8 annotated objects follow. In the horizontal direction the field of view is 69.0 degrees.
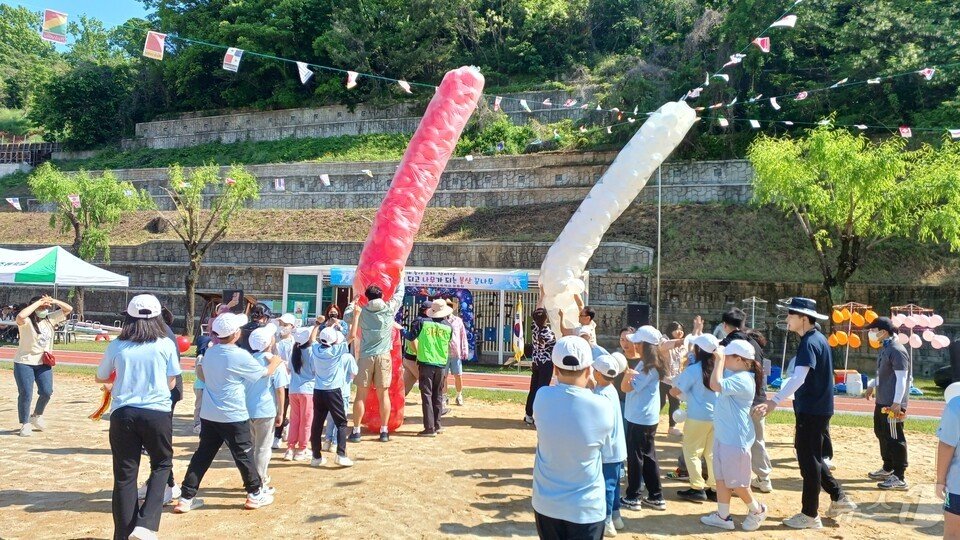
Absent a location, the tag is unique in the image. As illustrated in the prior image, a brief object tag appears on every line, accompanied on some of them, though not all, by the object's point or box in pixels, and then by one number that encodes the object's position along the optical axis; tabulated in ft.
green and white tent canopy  61.52
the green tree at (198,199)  82.17
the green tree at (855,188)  58.65
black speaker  49.57
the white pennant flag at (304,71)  56.14
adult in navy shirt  19.40
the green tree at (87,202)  86.48
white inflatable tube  33.22
